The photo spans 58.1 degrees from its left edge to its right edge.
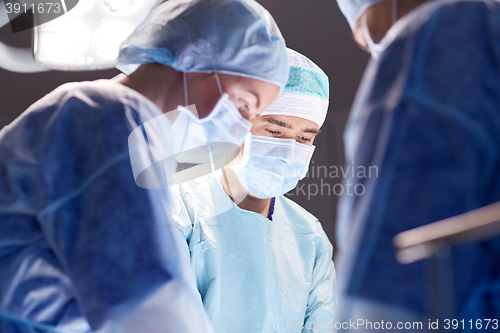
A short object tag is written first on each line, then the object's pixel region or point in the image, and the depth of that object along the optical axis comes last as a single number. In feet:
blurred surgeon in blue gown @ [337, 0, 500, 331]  2.21
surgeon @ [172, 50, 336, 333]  6.20
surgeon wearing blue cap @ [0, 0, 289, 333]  3.06
